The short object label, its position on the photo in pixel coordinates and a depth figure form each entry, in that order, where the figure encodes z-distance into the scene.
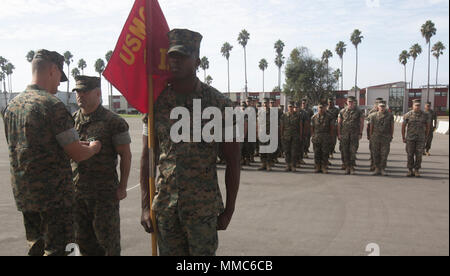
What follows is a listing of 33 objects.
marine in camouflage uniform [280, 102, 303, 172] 9.66
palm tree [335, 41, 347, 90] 70.00
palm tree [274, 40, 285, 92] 75.38
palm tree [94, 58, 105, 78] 81.25
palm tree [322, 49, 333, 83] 73.31
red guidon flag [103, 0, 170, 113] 2.36
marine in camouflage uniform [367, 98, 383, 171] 9.27
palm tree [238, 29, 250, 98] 70.00
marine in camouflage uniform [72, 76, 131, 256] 3.08
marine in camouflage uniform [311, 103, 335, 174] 9.16
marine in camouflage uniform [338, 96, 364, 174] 9.03
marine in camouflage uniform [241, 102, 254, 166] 10.64
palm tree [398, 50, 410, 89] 69.29
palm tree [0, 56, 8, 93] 81.50
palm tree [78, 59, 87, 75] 83.22
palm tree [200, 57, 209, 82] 75.54
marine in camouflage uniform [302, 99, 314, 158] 12.24
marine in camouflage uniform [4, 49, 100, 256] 2.52
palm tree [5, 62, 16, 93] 81.50
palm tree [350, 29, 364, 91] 61.03
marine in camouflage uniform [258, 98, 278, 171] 9.78
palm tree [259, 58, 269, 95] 89.56
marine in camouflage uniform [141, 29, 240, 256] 2.05
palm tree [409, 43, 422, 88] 58.59
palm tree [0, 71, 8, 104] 76.94
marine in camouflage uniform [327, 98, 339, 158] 9.67
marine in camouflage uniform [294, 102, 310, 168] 10.03
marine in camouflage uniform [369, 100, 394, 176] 8.77
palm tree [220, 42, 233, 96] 80.31
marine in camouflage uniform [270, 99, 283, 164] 10.41
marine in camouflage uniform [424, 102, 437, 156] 11.92
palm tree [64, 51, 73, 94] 78.78
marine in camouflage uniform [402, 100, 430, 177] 8.36
